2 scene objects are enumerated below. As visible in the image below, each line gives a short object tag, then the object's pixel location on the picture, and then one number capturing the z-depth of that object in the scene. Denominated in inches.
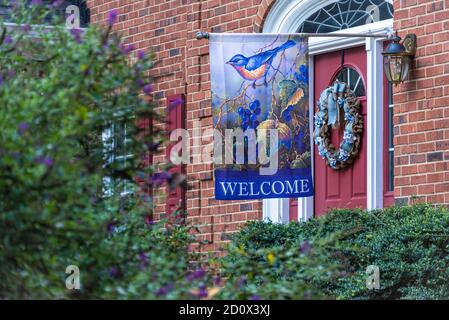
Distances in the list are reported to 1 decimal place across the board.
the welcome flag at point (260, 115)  402.9
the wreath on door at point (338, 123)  428.8
